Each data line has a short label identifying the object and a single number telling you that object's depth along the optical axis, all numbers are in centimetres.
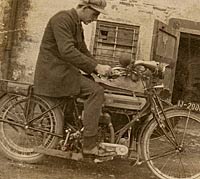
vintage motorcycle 555
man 530
